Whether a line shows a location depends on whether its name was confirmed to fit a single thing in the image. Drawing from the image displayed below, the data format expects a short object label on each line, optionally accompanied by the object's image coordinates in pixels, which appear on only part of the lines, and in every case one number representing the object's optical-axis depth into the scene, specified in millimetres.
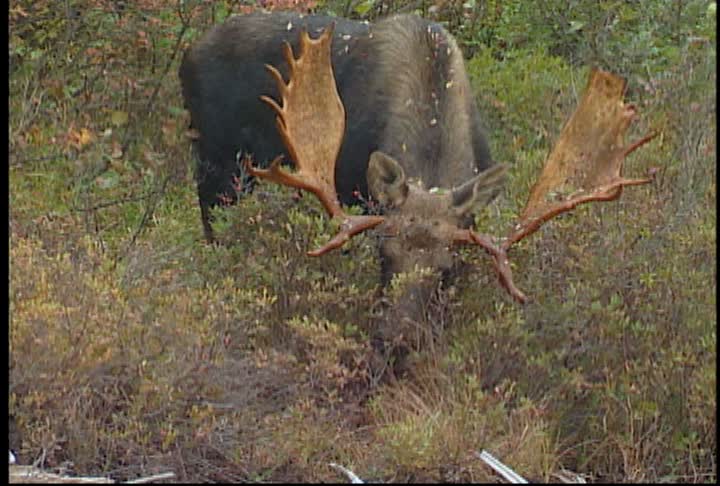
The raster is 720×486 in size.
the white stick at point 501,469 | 14461
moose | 17437
